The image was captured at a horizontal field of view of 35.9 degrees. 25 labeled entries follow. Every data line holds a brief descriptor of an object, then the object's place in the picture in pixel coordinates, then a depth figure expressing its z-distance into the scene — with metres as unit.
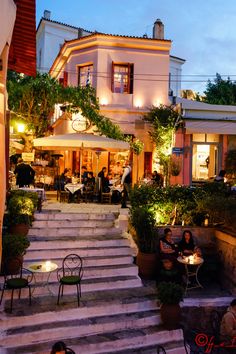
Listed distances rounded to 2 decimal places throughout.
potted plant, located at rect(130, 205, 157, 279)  8.73
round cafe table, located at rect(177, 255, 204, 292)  8.27
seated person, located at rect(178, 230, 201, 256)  9.03
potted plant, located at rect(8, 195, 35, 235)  8.50
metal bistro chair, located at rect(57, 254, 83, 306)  6.84
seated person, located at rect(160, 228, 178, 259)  8.74
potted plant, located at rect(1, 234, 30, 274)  7.20
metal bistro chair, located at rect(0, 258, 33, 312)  6.61
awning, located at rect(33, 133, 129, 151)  12.34
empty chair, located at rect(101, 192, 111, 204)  13.45
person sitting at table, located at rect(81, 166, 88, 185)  14.58
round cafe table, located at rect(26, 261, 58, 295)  6.83
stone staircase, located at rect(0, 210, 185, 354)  6.38
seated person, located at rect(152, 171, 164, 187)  15.27
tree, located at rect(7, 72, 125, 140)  16.02
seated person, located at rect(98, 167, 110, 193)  13.73
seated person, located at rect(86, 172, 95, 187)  14.34
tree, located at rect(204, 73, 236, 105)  25.75
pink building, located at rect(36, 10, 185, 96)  28.05
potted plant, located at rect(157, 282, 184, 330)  6.86
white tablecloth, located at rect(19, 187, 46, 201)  11.10
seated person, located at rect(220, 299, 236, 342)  6.72
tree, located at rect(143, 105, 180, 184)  16.92
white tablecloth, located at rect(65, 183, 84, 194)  12.73
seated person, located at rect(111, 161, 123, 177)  18.19
